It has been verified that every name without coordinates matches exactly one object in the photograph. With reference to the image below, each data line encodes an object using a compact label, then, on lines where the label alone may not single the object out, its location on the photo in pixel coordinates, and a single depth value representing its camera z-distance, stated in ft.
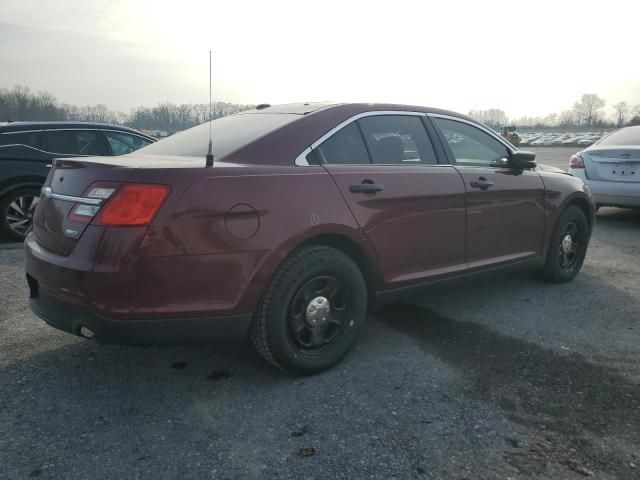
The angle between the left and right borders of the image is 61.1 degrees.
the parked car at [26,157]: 21.83
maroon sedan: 8.37
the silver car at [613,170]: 24.67
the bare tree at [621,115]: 445.99
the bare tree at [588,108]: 501.15
